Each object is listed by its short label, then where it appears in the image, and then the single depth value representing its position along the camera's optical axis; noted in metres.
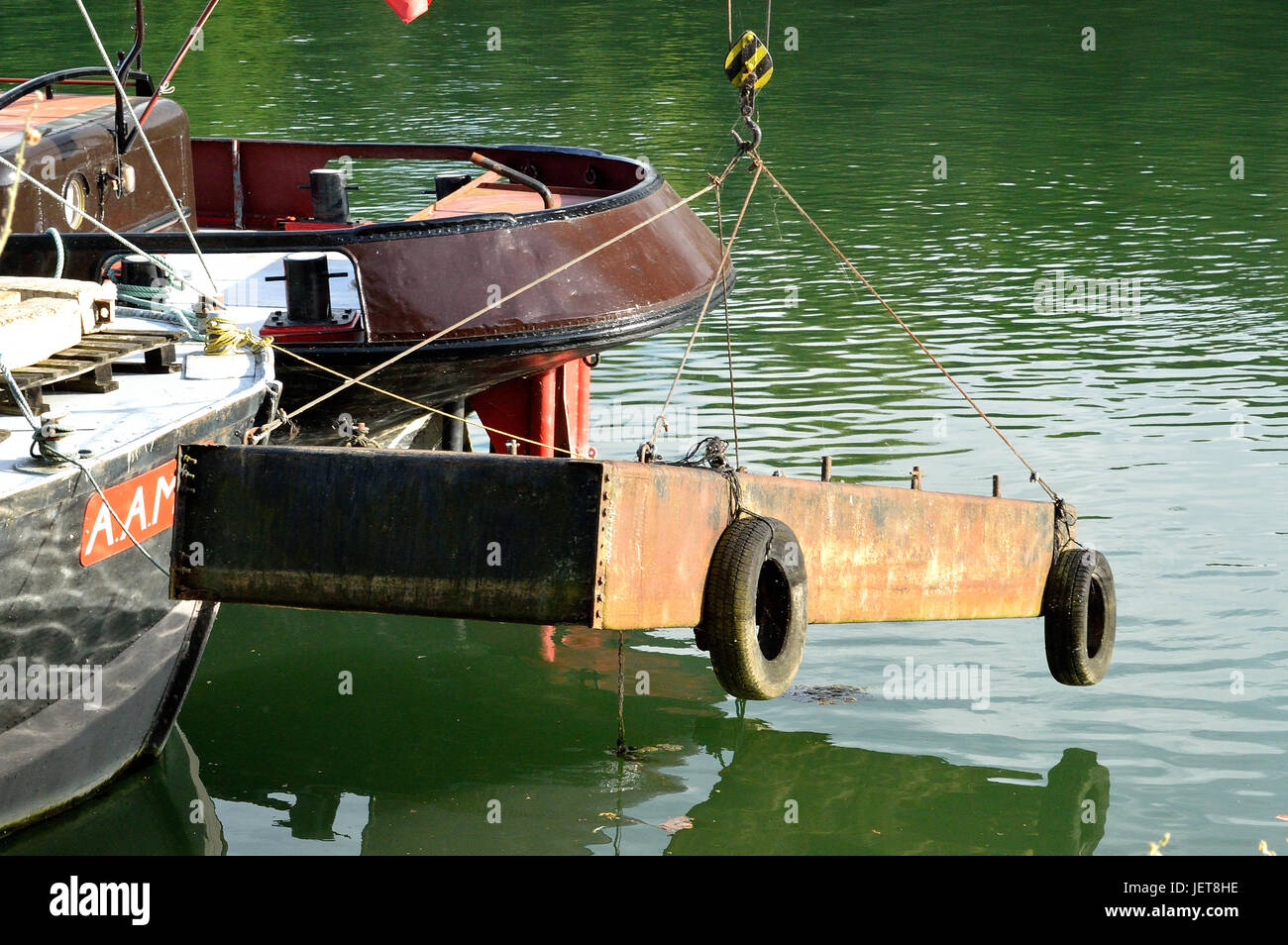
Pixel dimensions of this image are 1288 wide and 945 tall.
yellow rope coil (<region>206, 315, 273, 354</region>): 13.18
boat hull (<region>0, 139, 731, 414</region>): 15.86
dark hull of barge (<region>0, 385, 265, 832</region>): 11.02
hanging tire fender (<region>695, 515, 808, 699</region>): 11.15
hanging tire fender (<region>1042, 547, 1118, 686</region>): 14.21
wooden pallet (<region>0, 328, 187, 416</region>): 11.77
